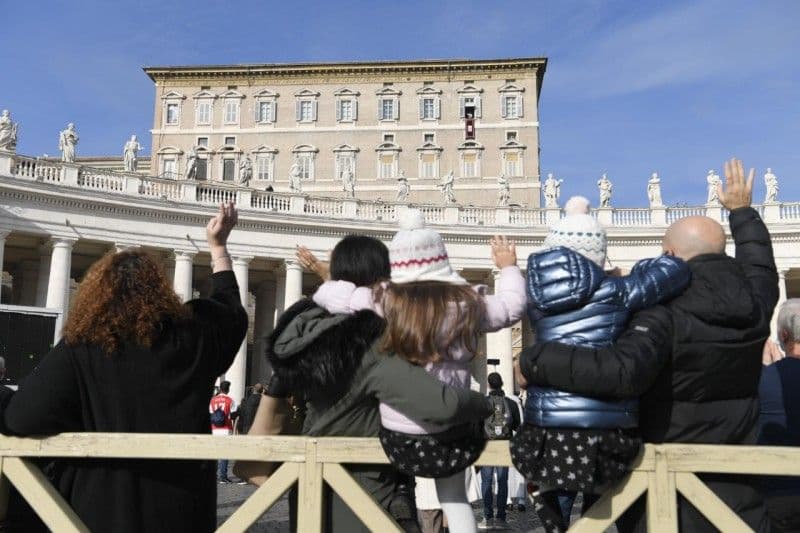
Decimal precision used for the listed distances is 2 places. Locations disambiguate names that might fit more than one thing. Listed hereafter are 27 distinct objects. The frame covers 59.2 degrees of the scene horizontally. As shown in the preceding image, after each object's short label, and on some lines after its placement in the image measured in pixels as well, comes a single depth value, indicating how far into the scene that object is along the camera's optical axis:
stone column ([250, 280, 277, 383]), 36.38
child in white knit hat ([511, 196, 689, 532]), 3.41
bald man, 3.54
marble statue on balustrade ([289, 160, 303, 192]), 36.43
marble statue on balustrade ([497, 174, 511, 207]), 38.94
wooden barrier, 3.55
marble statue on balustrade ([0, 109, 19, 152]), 27.98
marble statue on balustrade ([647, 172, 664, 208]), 36.88
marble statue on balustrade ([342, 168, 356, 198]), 37.97
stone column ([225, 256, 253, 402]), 29.62
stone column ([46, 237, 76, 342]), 27.19
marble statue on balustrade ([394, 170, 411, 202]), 37.00
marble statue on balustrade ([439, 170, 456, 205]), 37.66
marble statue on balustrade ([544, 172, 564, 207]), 38.54
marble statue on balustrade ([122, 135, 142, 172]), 32.94
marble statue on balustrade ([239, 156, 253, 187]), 35.31
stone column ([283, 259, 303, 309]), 32.12
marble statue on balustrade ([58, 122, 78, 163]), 30.81
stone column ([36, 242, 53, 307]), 28.42
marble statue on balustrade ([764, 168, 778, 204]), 36.28
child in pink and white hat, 3.72
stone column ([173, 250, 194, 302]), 30.22
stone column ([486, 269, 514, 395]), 33.66
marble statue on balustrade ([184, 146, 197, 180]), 34.56
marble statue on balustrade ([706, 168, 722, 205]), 36.72
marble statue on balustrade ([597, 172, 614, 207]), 37.34
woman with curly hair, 3.94
